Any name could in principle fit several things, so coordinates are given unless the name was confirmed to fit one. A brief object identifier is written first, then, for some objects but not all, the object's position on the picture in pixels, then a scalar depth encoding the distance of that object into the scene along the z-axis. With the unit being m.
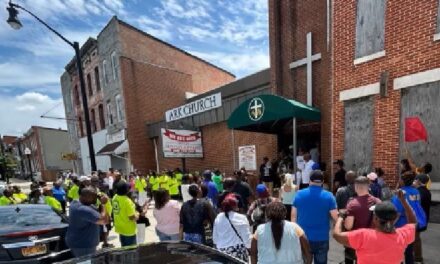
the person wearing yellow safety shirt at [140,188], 11.63
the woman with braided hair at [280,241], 2.61
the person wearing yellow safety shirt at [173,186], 10.73
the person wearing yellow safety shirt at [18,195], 7.73
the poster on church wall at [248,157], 11.17
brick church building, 6.24
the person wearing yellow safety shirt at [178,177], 11.01
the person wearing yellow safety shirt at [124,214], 4.59
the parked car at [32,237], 4.04
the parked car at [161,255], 2.42
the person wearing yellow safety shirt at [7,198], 7.03
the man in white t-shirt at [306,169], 7.65
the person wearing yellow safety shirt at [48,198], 6.81
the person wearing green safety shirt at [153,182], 11.32
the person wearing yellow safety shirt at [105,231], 6.08
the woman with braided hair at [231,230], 3.48
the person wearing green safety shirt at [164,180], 10.75
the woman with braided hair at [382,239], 2.22
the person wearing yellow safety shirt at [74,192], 8.70
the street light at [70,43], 8.64
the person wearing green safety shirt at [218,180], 9.33
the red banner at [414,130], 5.45
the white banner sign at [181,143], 12.47
